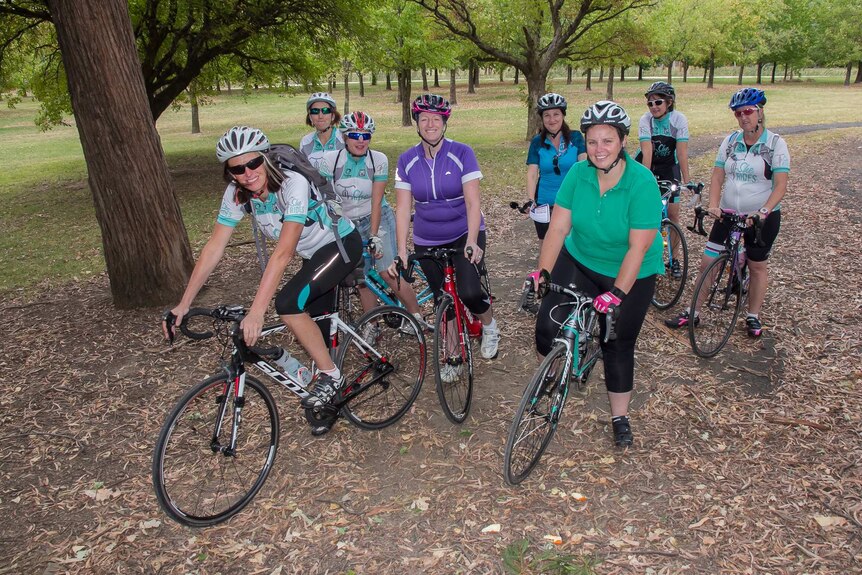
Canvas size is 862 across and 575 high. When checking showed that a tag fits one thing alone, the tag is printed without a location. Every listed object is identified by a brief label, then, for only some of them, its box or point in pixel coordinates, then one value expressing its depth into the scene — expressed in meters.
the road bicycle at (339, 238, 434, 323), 5.47
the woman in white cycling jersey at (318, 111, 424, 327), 5.70
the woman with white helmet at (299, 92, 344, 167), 6.42
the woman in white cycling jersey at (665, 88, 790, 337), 5.38
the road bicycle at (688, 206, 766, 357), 5.62
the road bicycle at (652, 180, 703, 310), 6.84
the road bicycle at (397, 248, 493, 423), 4.54
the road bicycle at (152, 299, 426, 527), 3.66
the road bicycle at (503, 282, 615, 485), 3.85
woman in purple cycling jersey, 4.59
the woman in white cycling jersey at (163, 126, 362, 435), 3.57
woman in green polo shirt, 3.68
